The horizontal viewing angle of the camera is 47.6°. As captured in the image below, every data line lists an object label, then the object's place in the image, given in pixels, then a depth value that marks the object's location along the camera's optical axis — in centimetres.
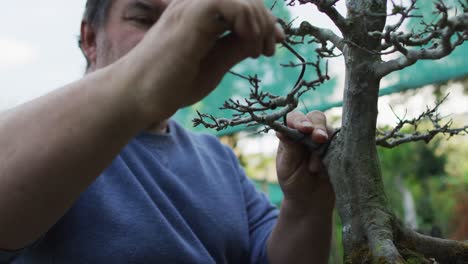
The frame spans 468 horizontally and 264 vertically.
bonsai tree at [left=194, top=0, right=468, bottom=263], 118
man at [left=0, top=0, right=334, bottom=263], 87
